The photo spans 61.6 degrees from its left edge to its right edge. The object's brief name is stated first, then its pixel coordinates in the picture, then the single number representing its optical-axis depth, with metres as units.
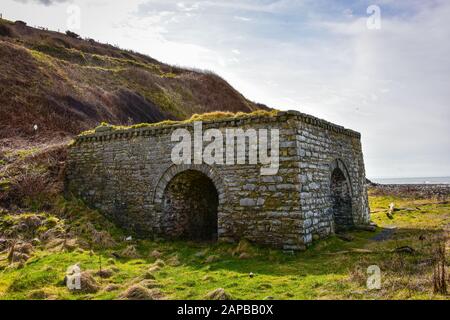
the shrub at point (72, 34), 56.52
